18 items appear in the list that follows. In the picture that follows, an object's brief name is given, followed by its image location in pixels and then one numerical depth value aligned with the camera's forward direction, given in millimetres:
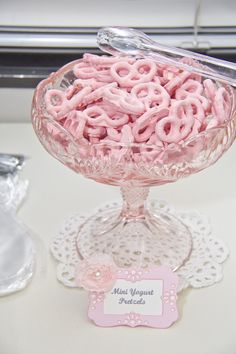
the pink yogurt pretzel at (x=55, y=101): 719
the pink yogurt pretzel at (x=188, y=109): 692
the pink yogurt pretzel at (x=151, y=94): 701
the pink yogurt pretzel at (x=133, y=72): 729
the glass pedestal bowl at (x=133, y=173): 669
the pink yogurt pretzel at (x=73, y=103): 711
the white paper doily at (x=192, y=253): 764
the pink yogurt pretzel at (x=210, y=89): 725
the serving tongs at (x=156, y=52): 745
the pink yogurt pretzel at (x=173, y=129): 676
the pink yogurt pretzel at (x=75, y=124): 690
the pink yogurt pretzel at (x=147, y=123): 683
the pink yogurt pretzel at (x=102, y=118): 693
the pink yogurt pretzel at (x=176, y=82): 727
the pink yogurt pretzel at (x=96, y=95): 713
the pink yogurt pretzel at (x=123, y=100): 693
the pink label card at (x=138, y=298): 691
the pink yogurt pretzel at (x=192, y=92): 713
